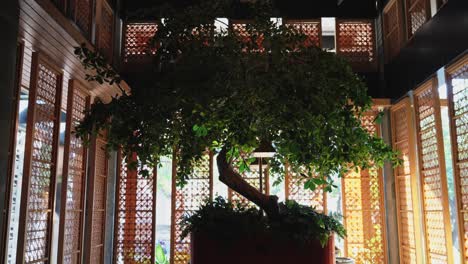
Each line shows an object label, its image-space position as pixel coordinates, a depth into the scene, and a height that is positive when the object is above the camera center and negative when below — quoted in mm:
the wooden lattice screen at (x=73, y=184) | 5270 +345
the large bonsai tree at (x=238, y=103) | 2621 +613
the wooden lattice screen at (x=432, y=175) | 5289 +451
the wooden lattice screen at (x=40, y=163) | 4359 +492
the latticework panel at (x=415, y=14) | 5733 +2474
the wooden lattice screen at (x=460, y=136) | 4680 +770
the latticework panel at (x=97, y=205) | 6105 +110
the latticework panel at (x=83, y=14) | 5336 +2322
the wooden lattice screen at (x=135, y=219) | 6844 -80
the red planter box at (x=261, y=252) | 2832 -229
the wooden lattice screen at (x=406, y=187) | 6105 +356
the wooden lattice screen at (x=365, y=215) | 6863 -23
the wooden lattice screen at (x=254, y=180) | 6961 +481
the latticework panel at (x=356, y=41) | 7176 +2578
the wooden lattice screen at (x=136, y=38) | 7150 +2621
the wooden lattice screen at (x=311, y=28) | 7211 +2783
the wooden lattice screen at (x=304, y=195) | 6984 +268
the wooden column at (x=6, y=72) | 3450 +1031
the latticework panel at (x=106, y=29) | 6396 +2546
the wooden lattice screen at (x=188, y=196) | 6824 +252
